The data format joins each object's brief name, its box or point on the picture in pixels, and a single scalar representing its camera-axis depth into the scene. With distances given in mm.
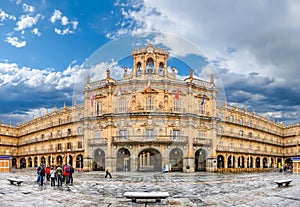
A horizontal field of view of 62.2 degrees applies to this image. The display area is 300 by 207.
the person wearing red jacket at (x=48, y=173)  19032
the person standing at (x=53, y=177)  16153
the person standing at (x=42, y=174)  17014
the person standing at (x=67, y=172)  17701
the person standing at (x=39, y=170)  17133
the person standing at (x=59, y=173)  16254
